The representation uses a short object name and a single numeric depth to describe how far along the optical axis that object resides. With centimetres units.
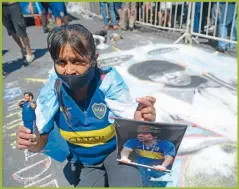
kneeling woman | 138
